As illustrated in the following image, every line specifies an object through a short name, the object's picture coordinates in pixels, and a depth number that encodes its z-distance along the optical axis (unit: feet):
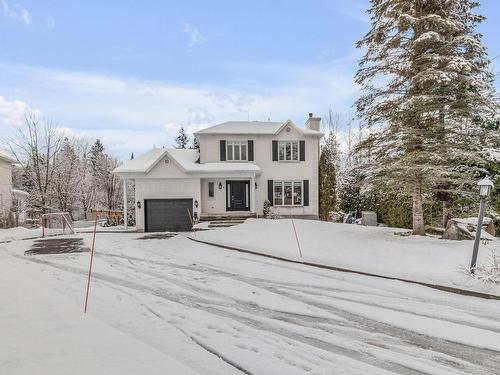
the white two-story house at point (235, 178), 69.41
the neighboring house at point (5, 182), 82.64
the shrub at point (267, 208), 70.59
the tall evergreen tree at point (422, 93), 41.06
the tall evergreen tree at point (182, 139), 162.91
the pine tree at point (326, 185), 83.10
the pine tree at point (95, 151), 154.36
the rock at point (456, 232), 38.47
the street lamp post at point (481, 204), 25.14
